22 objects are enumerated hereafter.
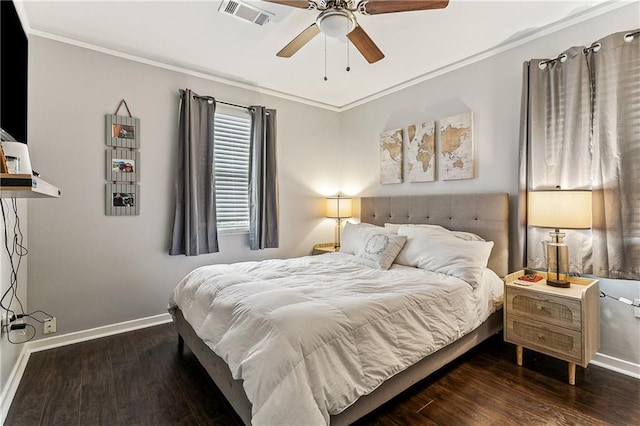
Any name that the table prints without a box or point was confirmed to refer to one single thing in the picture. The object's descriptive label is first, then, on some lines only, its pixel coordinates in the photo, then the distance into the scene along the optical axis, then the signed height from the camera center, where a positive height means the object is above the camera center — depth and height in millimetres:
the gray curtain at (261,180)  3803 +423
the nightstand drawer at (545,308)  2049 -692
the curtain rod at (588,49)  2111 +1248
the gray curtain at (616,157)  2115 +400
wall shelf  1110 +115
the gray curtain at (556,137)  2352 +620
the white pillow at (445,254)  2445 -363
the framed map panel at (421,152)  3463 +719
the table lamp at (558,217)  2131 -36
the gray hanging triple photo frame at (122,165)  2926 +487
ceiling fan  1825 +1266
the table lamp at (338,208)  4355 +74
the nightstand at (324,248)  4148 -497
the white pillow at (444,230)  2880 -186
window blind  3646 +545
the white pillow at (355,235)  3278 -253
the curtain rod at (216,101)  3375 +1326
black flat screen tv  1654 +857
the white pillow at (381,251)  2799 -360
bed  1367 -649
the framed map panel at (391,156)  3817 +741
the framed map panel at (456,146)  3139 +710
